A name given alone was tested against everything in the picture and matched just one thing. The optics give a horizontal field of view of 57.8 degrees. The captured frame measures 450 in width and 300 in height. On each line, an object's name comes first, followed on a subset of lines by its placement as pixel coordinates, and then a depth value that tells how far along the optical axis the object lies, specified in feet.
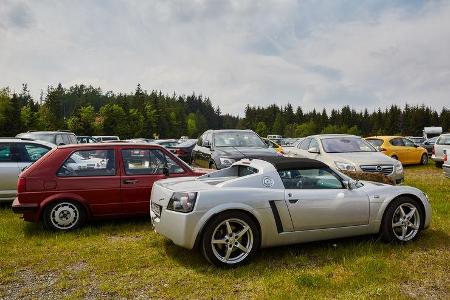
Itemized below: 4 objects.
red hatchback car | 22.41
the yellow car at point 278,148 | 53.41
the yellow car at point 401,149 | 63.36
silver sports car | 16.48
